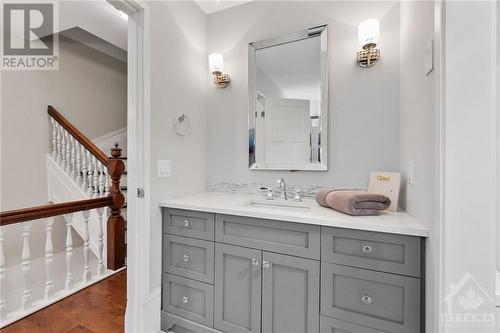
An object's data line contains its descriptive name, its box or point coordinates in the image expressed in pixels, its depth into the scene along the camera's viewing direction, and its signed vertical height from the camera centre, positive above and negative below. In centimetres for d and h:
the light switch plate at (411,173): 121 -3
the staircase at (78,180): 265 -18
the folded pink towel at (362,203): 123 -19
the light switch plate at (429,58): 92 +44
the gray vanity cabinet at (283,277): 106 -59
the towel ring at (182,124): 179 +32
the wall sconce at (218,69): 199 +81
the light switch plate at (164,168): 163 -2
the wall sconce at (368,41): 148 +79
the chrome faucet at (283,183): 180 -14
